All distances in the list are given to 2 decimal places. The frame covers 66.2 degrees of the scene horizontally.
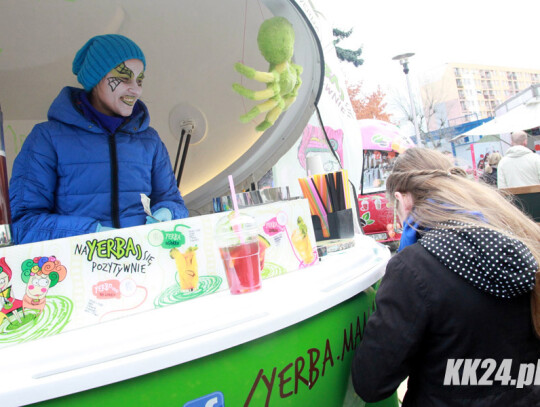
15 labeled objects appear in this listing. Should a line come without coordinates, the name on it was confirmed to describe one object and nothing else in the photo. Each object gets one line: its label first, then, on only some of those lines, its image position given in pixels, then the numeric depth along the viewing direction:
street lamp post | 10.29
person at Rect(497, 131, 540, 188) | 5.15
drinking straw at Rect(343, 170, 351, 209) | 1.51
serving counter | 0.74
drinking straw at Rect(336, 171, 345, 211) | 1.49
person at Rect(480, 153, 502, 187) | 6.98
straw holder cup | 1.50
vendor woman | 1.56
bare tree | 31.22
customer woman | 1.04
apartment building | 48.54
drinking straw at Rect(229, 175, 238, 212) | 1.09
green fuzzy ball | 1.70
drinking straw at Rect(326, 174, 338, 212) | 1.48
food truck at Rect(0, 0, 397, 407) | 0.77
